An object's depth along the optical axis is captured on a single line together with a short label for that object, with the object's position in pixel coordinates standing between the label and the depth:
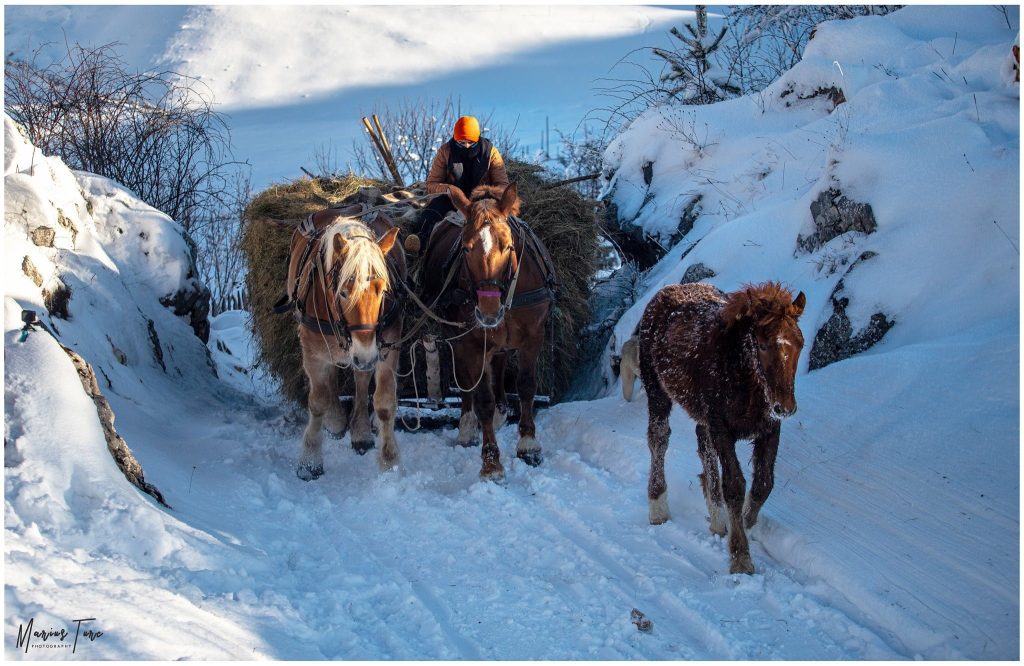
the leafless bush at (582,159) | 16.39
